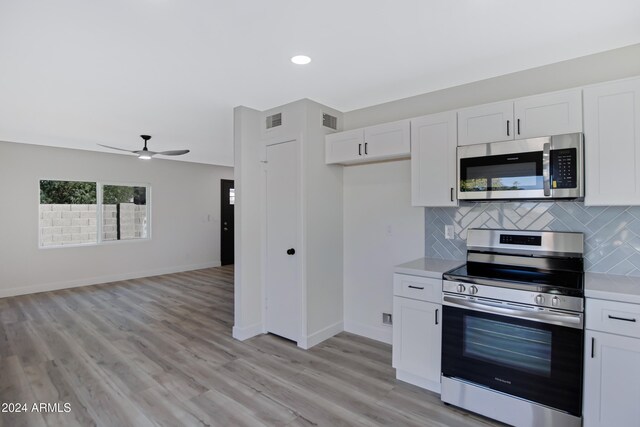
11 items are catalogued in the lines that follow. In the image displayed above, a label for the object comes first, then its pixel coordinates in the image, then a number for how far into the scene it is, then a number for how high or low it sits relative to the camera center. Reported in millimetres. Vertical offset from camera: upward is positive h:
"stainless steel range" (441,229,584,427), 2006 -811
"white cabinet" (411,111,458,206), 2727 +438
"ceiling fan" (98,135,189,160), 5051 +908
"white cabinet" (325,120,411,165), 3021 +665
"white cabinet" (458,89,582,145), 2268 +688
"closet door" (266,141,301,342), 3492 -329
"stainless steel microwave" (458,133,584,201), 2236 +307
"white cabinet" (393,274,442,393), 2549 -976
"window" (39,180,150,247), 5883 -22
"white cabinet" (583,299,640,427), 1843 -898
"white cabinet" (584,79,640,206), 2088 +442
